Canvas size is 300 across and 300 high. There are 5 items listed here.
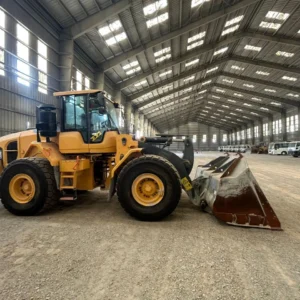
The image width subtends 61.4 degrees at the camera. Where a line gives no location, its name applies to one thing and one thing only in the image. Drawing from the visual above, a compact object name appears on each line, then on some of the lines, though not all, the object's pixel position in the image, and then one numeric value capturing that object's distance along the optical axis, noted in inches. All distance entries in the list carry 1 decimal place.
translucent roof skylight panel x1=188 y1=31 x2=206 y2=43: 804.0
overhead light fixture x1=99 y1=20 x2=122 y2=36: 613.6
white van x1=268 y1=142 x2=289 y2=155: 1529.3
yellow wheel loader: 168.4
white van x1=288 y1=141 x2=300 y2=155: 1331.1
